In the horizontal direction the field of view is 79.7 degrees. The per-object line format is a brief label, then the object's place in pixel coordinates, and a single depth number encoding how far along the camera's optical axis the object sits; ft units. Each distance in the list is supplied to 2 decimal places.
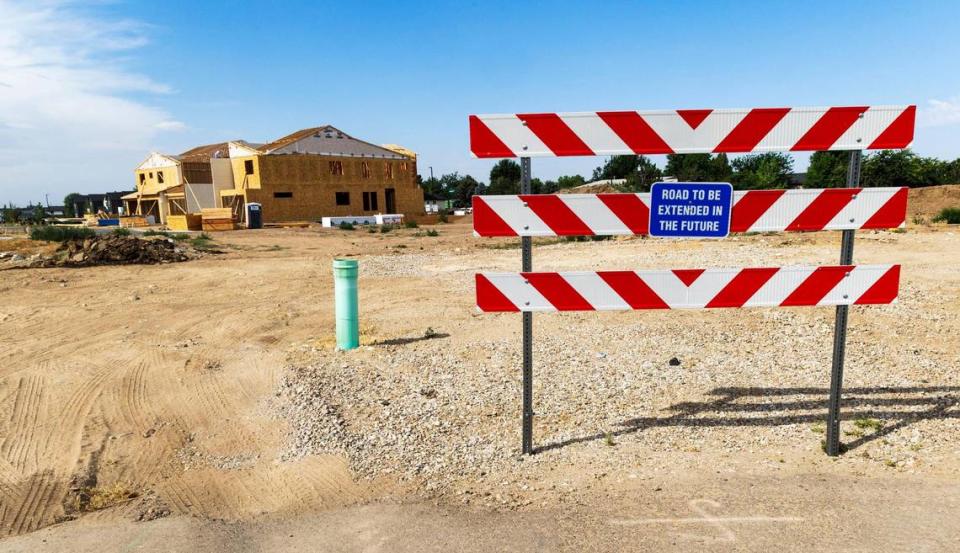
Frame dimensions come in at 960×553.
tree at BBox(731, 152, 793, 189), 189.17
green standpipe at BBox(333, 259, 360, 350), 22.81
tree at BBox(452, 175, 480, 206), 294.66
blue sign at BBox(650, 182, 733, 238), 12.55
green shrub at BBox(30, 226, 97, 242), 73.94
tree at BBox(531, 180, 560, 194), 234.91
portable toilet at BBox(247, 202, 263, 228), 124.67
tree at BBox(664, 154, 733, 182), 198.18
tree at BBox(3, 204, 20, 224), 183.62
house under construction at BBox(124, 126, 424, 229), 140.15
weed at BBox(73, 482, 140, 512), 12.30
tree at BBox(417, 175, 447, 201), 312.38
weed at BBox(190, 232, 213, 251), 73.42
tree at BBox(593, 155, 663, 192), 229.27
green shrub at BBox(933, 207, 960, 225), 88.69
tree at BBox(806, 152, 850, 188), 152.56
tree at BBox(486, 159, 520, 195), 233.96
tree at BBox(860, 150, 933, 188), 166.50
